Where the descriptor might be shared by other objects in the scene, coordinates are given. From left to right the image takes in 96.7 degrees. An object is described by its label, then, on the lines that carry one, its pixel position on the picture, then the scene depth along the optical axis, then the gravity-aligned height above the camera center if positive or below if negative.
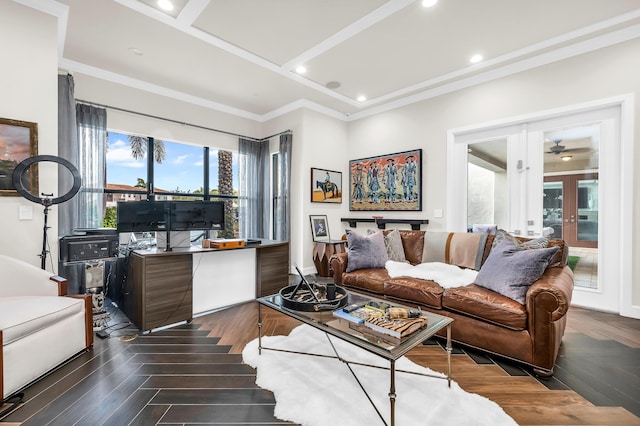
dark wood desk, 2.61 -0.74
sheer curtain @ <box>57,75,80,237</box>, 3.22 +0.83
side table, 4.71 -0.68
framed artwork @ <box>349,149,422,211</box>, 4.46 +0.49
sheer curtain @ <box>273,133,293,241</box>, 4.99 +0.39
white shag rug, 1.50 -1.09
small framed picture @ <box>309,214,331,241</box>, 4.96 -0.29
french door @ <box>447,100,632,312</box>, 3.07 +0.36
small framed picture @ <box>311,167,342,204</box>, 4.98 +0.45
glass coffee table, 1.33 -0.66
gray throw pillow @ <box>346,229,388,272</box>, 3.27 -0.48
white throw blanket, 2.59 -0.62
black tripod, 2.38 -0.15
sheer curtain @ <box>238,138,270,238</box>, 5.24 +0.41
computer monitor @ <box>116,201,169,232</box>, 2.84 -0.06
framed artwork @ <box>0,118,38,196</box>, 2.38 +0.52
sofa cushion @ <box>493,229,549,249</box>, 2.42 -0.27
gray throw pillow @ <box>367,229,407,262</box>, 3.45 -0.43
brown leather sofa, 1.89 -0.77
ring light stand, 2.31 +0.18
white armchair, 1.70 -0.77
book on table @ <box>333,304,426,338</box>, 1.50 -0.63
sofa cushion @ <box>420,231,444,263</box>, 3.25 -0.41
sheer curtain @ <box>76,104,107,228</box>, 3.51 +0.62
